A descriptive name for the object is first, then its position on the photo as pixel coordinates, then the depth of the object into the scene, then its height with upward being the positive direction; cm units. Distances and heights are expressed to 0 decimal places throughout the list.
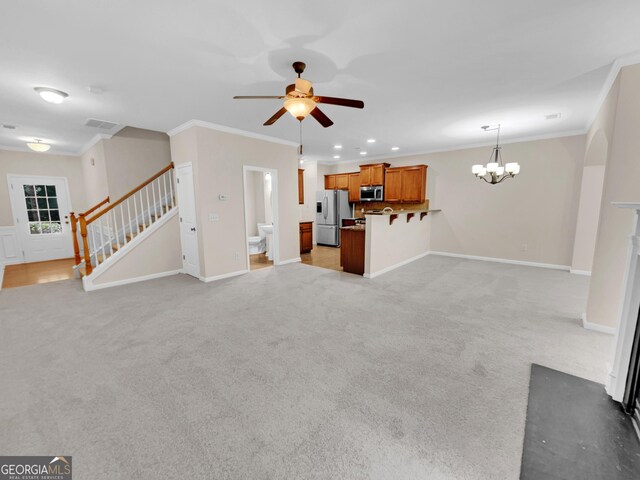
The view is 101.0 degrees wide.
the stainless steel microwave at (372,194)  721 +27
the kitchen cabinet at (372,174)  716 +81
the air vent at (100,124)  426 +135
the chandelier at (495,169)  463 +61
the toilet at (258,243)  682 -102
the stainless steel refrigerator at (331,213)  785 -27
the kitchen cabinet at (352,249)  494 -87
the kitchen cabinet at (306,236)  698 -86
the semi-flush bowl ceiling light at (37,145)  534 +121
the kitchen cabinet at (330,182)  839 +70
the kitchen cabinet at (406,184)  657 +50
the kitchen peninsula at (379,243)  473 -77
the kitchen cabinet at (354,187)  785 +50
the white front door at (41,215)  607 -24
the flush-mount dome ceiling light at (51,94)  302 +128
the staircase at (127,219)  425 -26
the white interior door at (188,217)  458 -23
